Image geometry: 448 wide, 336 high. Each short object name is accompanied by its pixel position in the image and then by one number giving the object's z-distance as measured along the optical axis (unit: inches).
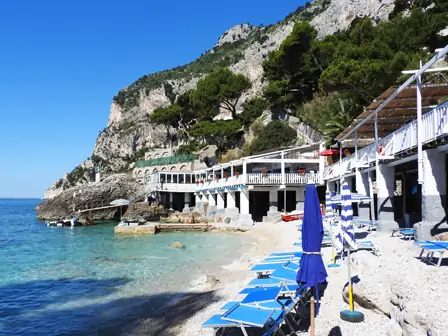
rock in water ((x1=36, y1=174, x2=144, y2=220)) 1887.3
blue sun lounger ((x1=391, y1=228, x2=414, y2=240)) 469.4
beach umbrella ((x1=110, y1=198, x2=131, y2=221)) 1631.4
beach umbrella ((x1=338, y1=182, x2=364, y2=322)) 254.7
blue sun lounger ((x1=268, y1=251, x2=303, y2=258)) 430.4
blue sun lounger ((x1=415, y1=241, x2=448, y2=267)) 310.3
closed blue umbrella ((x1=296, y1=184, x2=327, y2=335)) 252.7
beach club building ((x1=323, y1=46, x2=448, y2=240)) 419.8
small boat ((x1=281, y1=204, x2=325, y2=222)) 1144.8
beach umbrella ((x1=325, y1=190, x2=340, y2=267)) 579.8
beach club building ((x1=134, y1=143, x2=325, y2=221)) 1257.4
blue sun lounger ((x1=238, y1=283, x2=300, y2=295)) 302.4
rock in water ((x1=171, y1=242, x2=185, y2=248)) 880.9
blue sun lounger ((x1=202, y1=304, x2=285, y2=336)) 235.6
